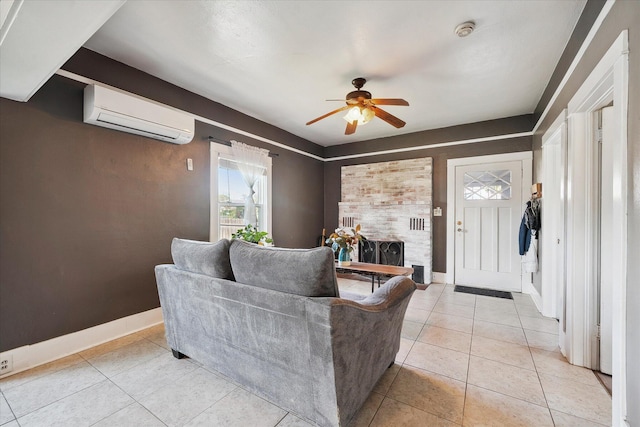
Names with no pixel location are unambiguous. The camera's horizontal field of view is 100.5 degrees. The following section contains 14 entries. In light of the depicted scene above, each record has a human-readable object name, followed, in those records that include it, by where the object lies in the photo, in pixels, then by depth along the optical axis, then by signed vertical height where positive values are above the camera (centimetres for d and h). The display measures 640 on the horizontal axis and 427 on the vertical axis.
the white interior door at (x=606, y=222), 188 -6
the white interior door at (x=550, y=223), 293 -10
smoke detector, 203 +144
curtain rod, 345 +95
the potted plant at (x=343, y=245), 330 -40
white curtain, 383 +70
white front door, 404 -16
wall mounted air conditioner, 227 +91
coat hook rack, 328 +29
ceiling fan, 266 +110
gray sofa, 133 -64
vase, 330 -53
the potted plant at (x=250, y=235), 358 -31
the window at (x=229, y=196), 350 +25
